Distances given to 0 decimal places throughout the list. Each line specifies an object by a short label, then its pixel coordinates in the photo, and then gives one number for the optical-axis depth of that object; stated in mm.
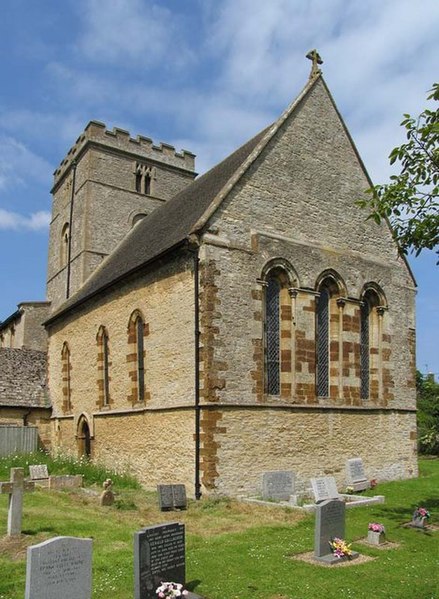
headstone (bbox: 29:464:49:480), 18234
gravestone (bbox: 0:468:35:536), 11227
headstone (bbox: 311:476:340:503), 14673
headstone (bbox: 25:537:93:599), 6969
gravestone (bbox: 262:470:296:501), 15523
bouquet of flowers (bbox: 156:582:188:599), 7578
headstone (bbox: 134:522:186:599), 7766
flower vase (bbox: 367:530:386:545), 11367
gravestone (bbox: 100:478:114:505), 14883
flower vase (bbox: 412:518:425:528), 12828
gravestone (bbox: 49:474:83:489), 17547
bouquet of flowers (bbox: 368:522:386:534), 11453
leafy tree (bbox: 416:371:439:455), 31269
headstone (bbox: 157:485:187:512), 14453
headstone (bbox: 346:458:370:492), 18078
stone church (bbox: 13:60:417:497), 16344
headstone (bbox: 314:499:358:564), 10148
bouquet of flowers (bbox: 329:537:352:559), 10095
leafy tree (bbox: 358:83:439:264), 12258
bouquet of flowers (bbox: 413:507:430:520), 12844
